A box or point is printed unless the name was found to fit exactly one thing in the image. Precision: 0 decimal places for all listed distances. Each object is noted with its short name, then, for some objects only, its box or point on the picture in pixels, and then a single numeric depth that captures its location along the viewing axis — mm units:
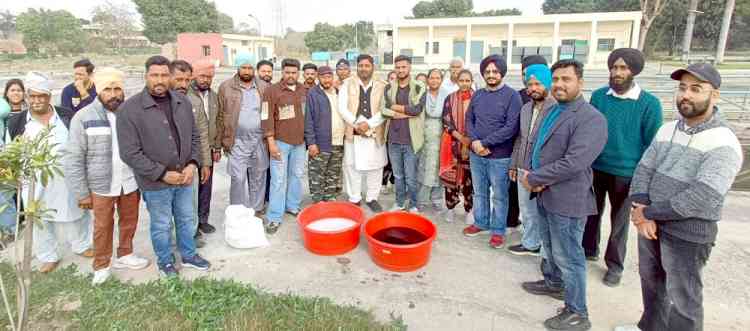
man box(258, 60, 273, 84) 4707
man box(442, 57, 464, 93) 5151
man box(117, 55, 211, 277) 3035
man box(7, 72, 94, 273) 3387
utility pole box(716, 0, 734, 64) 26641
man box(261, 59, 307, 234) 4355
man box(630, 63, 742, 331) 2141
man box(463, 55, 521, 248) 3826
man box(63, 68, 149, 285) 3164
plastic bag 3953
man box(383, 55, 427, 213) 4488
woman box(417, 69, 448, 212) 4516
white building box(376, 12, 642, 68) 29844
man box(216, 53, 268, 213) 4246
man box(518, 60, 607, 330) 2604
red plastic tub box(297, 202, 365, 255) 3809
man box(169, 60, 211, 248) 3918
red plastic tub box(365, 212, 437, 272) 3453
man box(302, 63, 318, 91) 4742
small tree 1842
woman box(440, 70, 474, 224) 4297
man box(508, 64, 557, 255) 3297
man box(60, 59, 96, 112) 4547
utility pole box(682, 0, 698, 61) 26453
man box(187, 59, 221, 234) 3969
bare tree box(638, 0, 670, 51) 28609
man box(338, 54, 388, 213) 4684
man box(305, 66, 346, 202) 4555
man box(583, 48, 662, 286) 3170
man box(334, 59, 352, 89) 5324
